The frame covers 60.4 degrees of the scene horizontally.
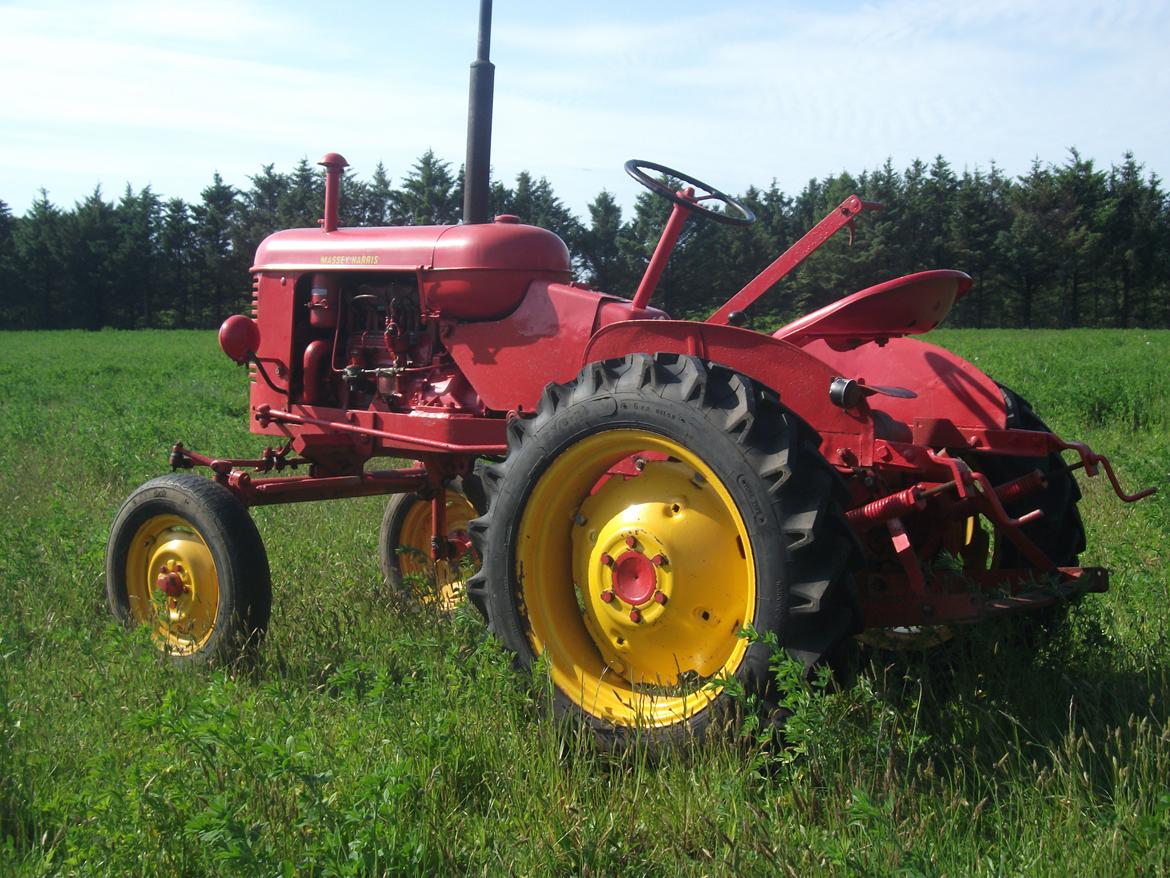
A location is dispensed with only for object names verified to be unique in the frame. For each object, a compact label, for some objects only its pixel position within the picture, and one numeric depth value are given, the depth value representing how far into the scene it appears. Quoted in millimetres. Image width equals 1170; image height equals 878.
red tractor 2742
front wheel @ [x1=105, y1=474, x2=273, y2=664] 3971
